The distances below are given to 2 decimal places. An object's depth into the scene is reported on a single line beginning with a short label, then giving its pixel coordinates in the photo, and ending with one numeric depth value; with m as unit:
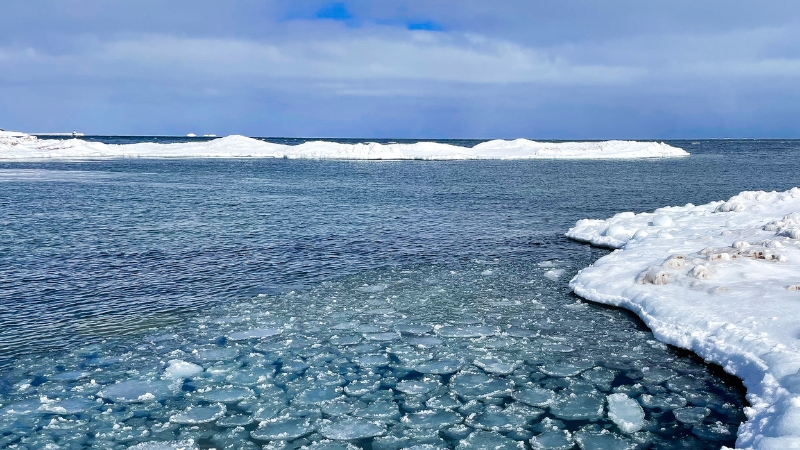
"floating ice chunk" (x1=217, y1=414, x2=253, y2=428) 8.56
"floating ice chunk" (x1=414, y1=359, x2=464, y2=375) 10.48
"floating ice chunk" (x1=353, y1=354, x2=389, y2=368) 10.80
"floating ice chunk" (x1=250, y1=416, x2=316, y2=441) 8.25
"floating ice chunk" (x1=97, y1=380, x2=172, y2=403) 9.34
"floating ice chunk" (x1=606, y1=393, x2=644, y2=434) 8.48
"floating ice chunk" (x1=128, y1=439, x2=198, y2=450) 7.85
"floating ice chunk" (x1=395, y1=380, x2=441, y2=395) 9.72
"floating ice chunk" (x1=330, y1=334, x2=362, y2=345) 11.84
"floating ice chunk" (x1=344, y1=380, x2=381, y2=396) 9.67
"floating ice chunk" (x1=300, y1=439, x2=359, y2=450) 7.96
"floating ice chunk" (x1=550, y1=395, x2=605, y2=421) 8.83
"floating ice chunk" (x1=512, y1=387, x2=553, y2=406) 9.28
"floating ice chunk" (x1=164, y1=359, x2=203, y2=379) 10.19
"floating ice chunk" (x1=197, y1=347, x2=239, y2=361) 11.01
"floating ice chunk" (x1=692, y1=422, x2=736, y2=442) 8.19
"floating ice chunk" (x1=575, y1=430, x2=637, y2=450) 7.95
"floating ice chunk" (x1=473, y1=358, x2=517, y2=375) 10.47
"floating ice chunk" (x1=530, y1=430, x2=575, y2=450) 7.94
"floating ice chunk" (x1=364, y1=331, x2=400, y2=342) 12.10
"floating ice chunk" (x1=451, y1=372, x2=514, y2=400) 9.59
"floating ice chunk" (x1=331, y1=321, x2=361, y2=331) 12.73
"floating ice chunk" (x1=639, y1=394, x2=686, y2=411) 9.07
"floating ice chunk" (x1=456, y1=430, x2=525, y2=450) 7.95
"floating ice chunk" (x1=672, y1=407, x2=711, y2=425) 8.65
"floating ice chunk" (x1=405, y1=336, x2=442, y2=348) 11.75
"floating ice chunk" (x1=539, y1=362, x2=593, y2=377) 10.31
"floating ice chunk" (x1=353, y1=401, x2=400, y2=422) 8.83
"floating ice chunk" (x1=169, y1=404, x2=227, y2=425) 8.64
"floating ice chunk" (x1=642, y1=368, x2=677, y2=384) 10.01
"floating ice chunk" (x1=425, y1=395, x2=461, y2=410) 9.16
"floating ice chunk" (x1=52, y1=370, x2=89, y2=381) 10.05
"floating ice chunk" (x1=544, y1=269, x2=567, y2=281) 16.75
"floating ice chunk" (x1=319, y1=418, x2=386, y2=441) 8.28
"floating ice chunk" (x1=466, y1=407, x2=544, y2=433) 8.53
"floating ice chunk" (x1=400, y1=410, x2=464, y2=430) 8.59
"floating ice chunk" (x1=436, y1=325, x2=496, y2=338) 12.24
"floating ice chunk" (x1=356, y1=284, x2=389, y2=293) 15.62
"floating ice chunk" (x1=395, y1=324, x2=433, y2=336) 12.44
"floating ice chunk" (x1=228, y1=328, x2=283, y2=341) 12.07
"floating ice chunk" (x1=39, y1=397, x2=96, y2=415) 8.92
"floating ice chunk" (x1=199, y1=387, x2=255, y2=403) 9.38
